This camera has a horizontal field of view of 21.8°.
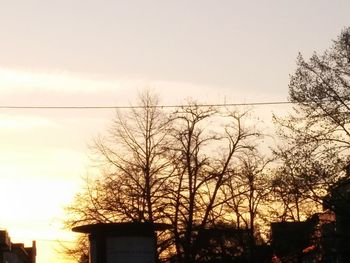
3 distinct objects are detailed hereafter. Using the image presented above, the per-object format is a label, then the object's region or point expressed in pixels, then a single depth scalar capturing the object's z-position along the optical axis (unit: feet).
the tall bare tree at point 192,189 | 157.69
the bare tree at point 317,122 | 119.96
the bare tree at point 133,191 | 156.66
